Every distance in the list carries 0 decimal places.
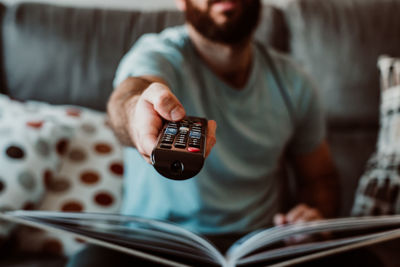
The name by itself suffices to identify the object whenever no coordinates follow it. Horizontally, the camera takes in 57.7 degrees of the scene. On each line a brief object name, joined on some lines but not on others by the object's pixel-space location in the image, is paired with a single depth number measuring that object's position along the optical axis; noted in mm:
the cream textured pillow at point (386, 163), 909
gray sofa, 932
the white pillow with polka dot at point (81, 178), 828
